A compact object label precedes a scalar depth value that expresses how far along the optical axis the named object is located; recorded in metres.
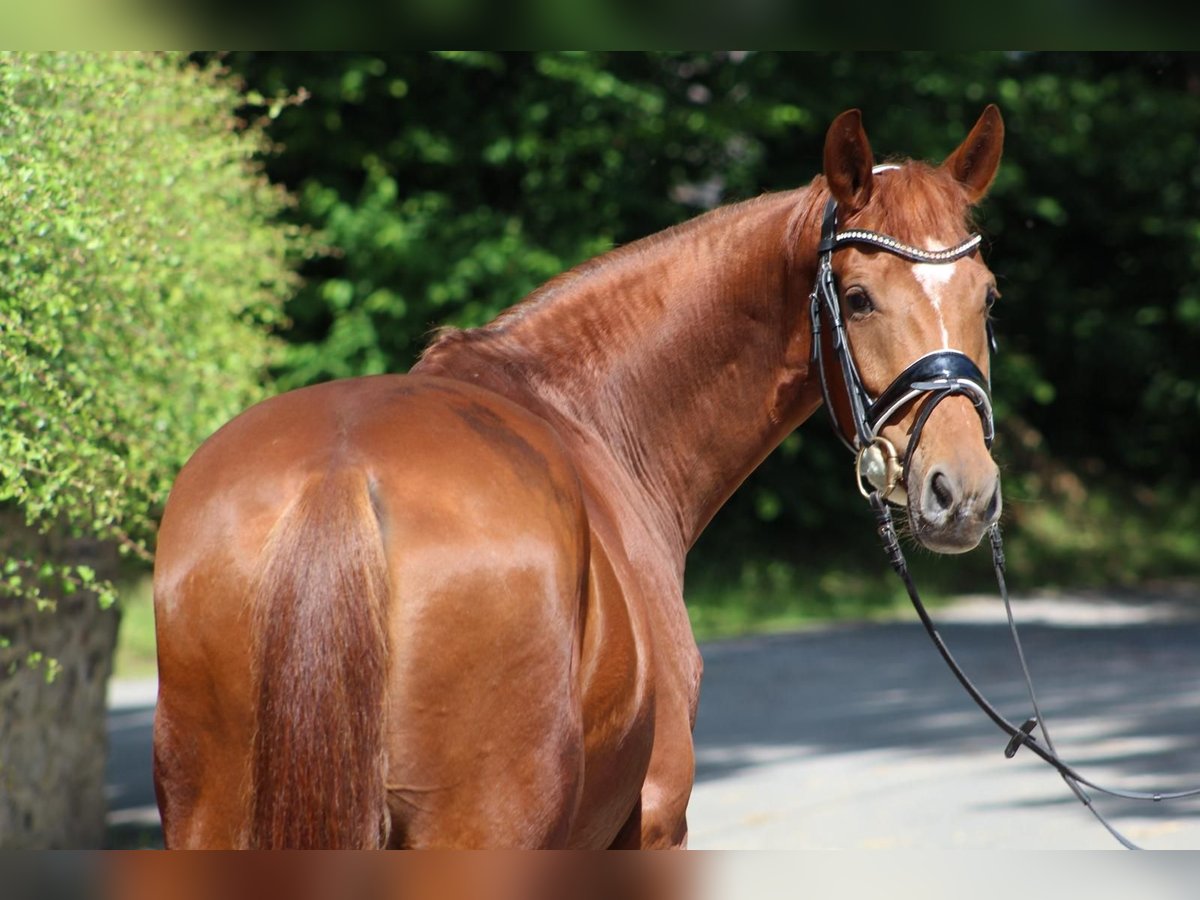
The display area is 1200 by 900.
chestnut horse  7.51
